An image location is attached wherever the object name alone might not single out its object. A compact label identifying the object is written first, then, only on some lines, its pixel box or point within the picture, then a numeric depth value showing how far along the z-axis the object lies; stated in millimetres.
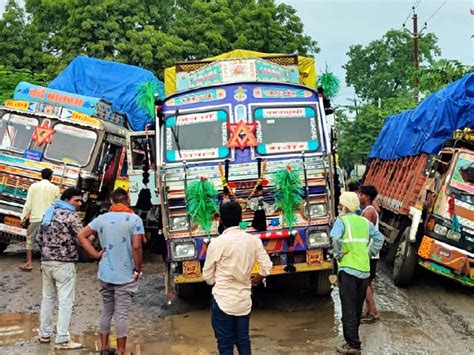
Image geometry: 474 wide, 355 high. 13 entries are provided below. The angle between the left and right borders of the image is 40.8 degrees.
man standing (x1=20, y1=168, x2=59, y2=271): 10188
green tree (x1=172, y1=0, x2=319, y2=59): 23750
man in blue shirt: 5926
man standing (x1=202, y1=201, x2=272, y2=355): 4676
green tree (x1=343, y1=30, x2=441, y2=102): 55562
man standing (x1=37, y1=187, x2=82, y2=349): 6422
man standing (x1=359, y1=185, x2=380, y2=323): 7368
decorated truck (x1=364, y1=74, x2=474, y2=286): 8344
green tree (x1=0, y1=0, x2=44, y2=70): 24812
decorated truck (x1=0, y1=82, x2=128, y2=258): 11695
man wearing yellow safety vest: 6086
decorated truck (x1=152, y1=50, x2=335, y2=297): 7434
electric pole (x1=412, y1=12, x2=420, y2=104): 28577
